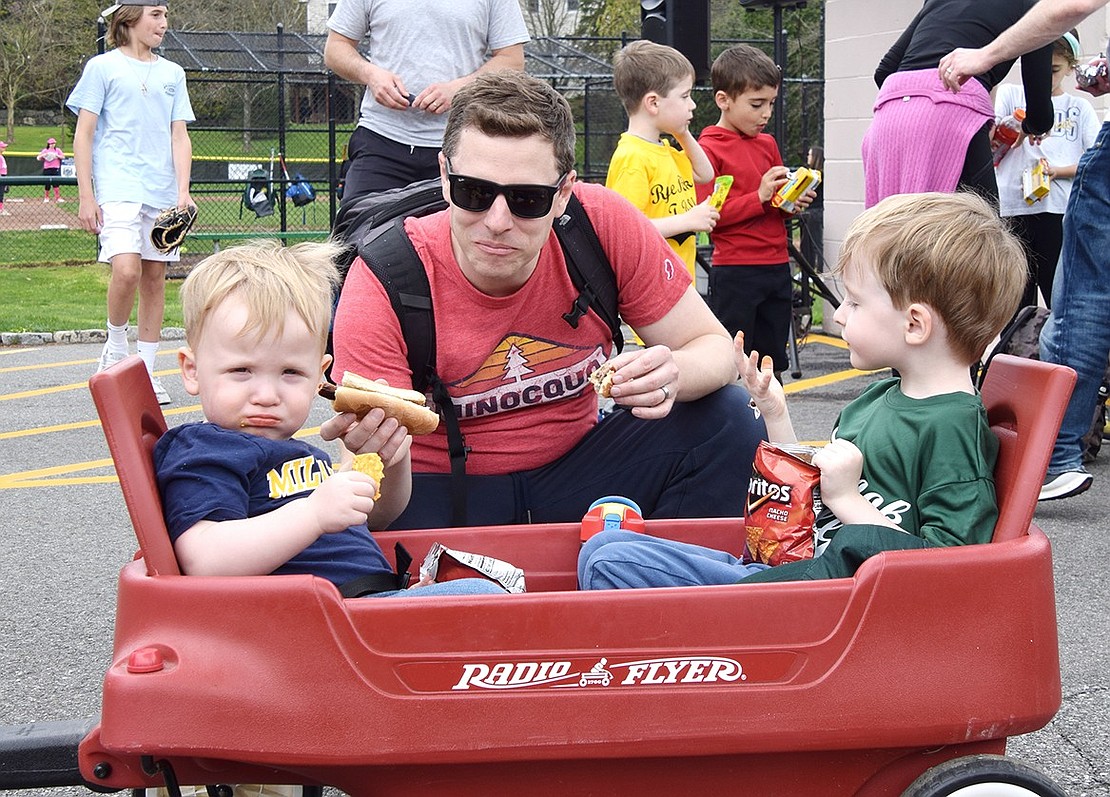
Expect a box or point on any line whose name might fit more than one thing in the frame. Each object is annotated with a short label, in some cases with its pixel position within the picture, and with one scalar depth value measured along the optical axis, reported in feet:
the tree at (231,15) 100.58
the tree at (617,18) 95.96
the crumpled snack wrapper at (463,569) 8.67
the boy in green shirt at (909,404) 7.86
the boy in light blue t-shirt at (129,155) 23.24
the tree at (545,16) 104.45
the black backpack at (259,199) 58.44
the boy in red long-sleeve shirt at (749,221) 22.24
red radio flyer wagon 6.73
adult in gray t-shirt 16.87
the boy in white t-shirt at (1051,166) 22.17
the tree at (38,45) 97.60
